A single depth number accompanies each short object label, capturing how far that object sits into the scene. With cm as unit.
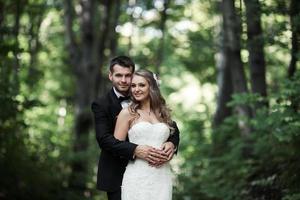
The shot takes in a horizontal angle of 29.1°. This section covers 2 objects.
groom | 542
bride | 550
